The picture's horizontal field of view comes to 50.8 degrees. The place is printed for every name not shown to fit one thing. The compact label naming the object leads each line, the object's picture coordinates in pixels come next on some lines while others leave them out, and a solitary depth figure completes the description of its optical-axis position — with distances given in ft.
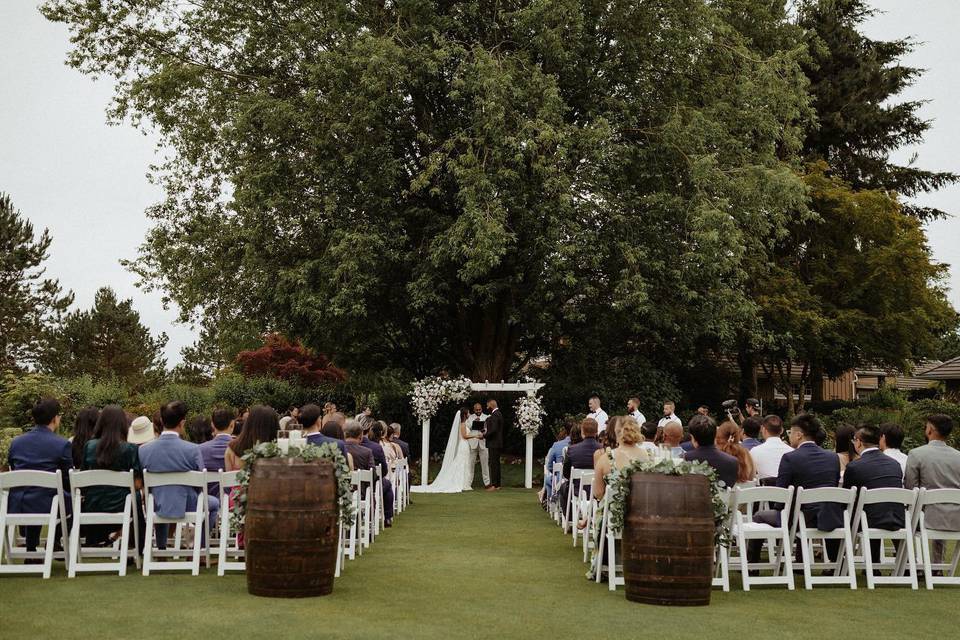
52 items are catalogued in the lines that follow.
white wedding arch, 73.10
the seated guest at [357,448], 41.32
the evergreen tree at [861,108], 125.18
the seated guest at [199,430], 39.45
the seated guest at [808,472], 32.40
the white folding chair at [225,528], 30.30
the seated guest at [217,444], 35.60
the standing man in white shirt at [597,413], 62.52
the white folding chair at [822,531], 30.73
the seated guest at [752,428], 44.34
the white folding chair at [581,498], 40.27
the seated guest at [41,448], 31.58
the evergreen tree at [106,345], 175.94
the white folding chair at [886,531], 31.12
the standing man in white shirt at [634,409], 61.37
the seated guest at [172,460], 30.81
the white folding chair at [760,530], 30.22
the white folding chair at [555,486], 50.22
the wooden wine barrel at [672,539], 26.71
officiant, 72.95
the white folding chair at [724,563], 29.72
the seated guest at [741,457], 35.32
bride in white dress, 71.36
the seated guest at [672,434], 34.45
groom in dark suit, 70.74
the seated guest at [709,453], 31.58
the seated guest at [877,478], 31.99
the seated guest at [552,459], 52.75
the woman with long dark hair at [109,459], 31.14
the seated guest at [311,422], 34.40
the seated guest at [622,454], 31.60
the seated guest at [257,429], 32.48
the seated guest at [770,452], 37.52
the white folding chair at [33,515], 29.19
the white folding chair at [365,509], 38.22
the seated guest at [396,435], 55.68
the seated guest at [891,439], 34.60
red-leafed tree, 152.05
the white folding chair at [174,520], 30.25
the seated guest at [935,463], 32.86
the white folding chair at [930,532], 31.50
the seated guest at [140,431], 34.17
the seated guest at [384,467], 44.37
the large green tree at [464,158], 70.38
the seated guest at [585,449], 43.88
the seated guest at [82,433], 32.58
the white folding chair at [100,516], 29.58
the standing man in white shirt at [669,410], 59.72
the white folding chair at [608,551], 30.12
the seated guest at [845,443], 36.81
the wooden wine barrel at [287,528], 26.37
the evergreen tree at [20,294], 164.45
